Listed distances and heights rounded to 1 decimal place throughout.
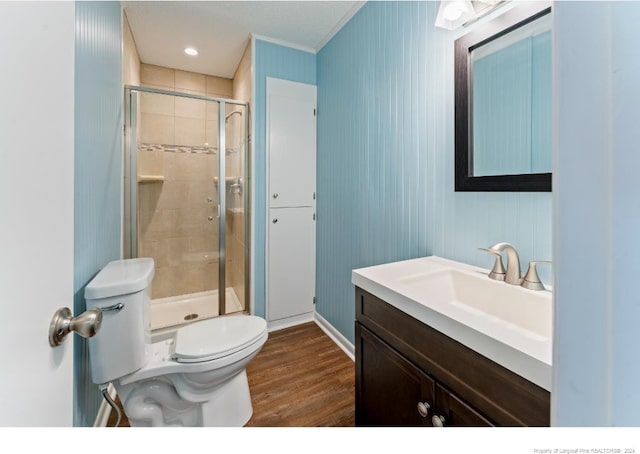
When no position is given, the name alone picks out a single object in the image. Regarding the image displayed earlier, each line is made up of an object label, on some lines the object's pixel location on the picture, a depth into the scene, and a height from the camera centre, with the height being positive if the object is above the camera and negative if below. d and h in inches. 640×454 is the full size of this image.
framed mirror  37.2 +18.9
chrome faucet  37.8 -5.0
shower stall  90.4 +7.5
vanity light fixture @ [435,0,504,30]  42.3 +34.3
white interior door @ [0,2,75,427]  13.8 +1.5
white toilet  44.6 -23.5
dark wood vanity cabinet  23.6 -16.4
